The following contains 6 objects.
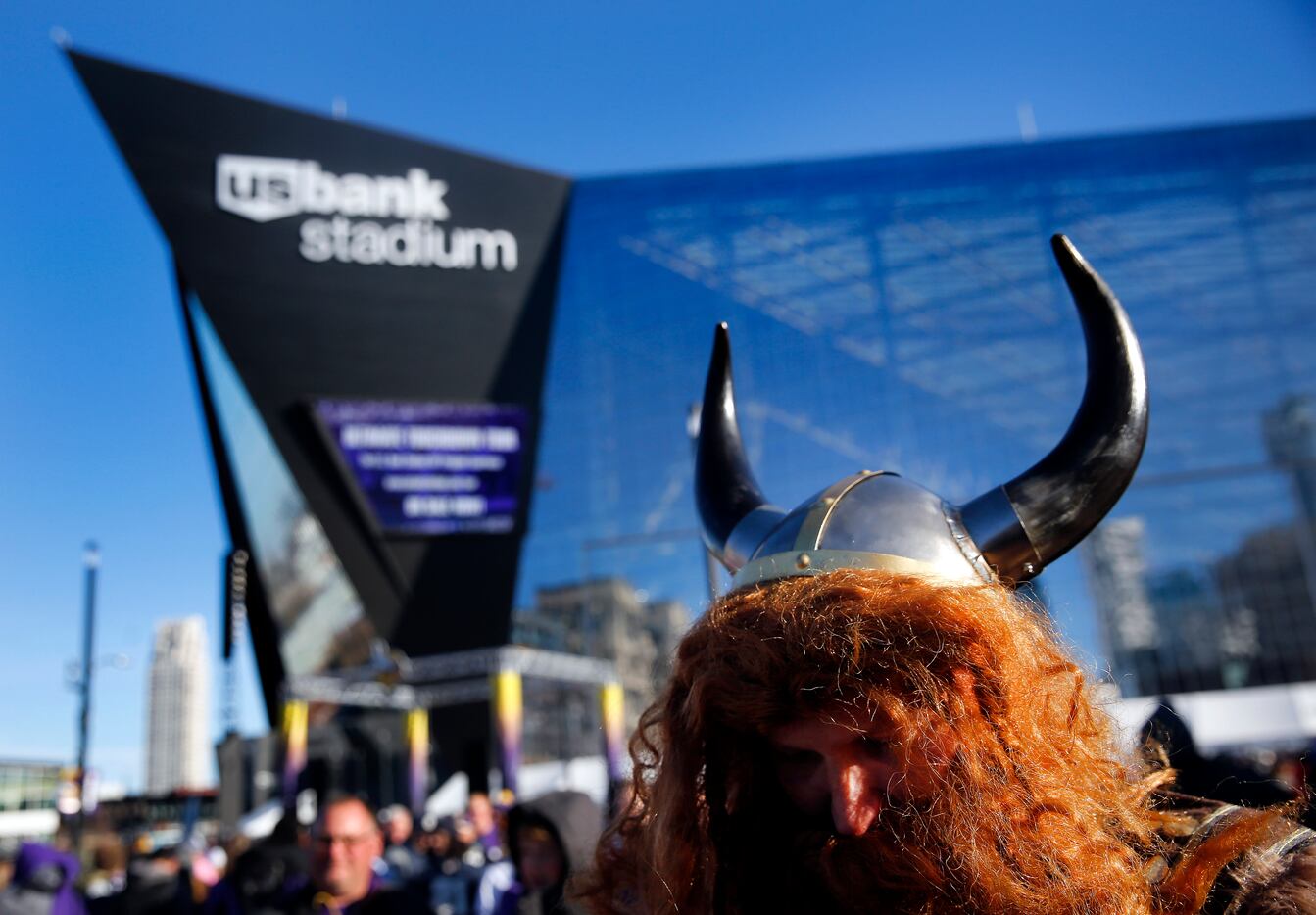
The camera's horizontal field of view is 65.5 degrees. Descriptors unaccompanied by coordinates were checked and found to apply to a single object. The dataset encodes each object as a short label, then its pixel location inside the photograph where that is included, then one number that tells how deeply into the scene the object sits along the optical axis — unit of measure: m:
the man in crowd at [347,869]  3.92
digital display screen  27.28
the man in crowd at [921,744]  1.00
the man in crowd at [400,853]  8.65
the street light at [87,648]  16.53
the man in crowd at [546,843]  3.83
